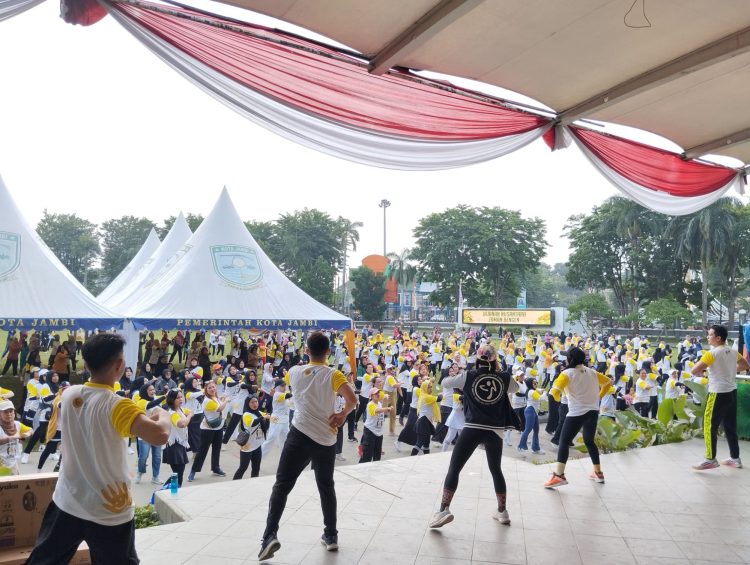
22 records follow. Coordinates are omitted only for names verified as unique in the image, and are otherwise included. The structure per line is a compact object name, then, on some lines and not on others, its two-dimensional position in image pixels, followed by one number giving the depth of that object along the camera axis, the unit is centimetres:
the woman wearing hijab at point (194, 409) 863
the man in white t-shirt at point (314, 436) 324
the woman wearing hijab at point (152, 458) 776
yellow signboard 3484
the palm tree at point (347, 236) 4925
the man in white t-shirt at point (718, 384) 532
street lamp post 6120
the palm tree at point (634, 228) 3656
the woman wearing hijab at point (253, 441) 739
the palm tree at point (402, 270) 5250
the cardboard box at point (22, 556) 270
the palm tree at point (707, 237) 3347
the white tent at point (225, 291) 1423
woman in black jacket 381
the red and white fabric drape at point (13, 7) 235
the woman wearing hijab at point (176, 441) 726
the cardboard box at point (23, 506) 280
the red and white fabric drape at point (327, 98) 300
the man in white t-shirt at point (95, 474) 221
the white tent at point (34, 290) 1216
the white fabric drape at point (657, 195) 478
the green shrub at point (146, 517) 489
